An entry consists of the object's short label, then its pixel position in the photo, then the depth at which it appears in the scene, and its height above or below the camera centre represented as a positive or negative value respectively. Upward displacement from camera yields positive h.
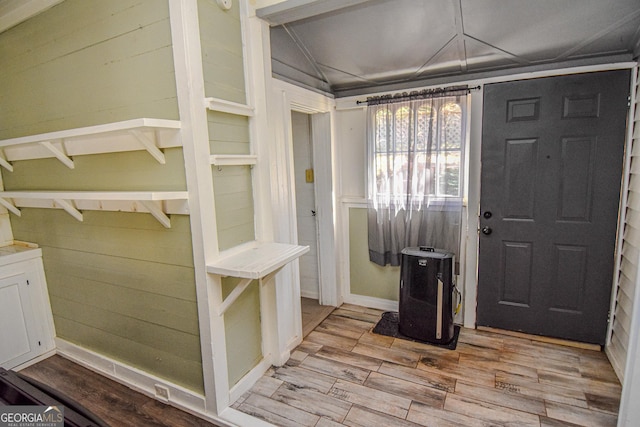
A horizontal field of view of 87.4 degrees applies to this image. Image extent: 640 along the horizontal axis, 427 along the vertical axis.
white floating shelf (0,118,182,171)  1.52 +0.21
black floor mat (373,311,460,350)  2.56 -1.33
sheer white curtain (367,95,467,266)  2.61 -0.04
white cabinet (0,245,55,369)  2.29 -0.91
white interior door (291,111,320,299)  3.24 -0.30
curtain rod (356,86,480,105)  2.53 +0.57
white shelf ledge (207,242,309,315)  1.62 -0.46
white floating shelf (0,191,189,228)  1.62 -0.14
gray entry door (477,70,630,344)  2.26 -0.27
